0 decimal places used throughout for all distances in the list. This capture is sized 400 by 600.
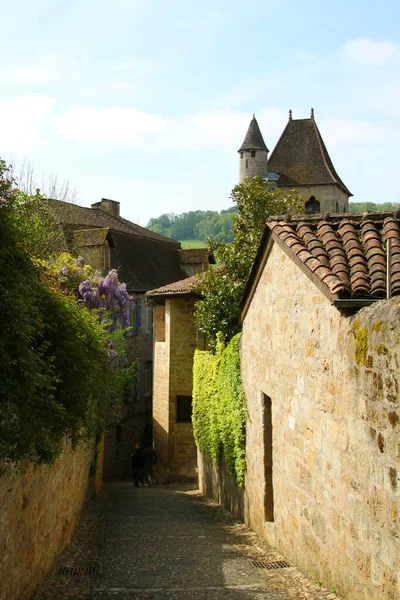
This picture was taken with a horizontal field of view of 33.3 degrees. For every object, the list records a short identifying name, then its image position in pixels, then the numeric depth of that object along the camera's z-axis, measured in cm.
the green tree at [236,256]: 1842
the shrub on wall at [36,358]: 559
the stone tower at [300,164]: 4812
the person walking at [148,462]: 2191
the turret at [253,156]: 4912
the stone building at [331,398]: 520
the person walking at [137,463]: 2155
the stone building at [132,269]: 2534
